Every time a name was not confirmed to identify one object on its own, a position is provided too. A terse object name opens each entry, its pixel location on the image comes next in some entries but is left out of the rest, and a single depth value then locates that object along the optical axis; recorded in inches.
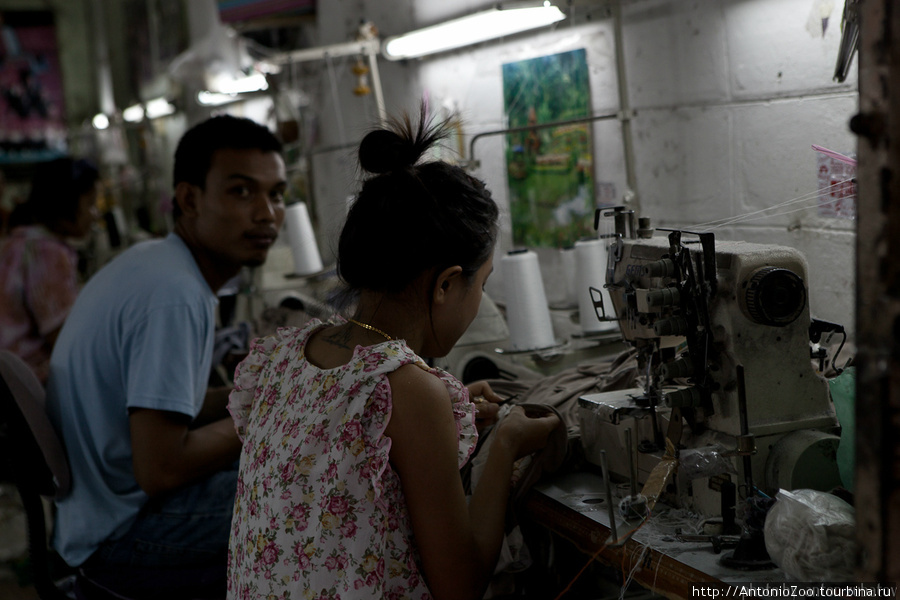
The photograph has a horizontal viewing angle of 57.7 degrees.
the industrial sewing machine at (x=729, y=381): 50.1
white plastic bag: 39.4
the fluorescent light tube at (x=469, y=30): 88.6
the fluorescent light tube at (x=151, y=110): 262.8
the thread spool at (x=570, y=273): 93.0
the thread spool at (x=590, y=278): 81.0
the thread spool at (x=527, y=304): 84.2
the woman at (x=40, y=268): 130.4
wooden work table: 44.6
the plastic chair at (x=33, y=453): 67.6
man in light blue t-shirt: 68.5
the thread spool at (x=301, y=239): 134.6
